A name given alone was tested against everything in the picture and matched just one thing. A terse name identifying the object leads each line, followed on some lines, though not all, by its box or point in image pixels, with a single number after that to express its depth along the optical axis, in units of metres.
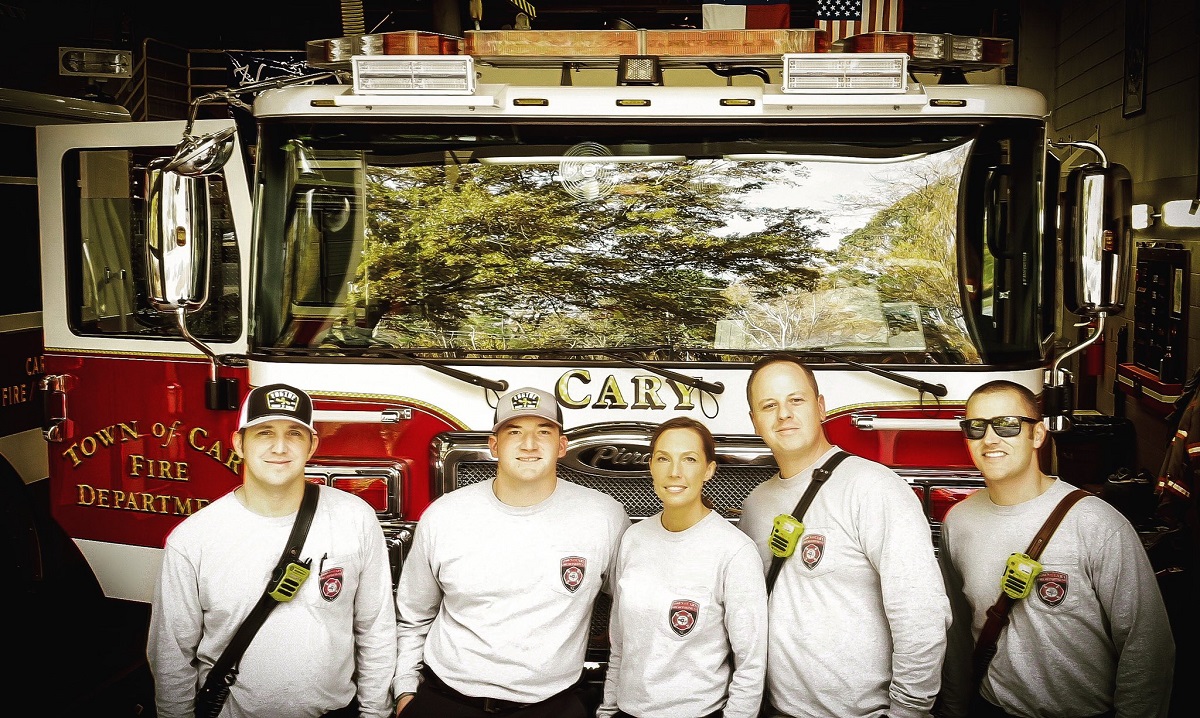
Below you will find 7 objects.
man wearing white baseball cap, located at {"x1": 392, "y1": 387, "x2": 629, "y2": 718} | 3.37
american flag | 4.25
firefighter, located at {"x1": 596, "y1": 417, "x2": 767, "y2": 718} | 3.17
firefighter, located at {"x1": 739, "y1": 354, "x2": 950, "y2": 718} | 3.03
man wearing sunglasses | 2.97
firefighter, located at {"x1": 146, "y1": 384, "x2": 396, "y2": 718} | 3.17
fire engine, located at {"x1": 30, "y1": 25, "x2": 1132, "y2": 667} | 3.97
